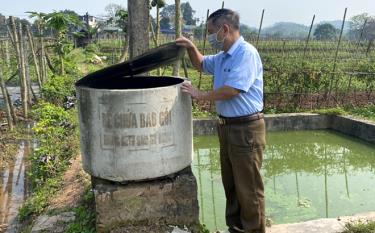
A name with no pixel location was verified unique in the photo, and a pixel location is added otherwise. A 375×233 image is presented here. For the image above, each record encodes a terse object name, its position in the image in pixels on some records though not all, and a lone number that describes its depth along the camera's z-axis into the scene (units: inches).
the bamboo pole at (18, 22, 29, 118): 318.3
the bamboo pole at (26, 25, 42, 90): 392.8
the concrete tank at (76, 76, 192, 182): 123.4
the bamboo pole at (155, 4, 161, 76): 482.6
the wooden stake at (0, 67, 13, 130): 284.7
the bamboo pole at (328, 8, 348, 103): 388.2
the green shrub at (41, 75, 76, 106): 371.2
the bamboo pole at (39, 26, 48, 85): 427.0
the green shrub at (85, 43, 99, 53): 787.5
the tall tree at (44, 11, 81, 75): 414.6
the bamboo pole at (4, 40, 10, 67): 649.0
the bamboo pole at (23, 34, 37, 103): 368.6
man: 119.8
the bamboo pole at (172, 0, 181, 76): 350.9
